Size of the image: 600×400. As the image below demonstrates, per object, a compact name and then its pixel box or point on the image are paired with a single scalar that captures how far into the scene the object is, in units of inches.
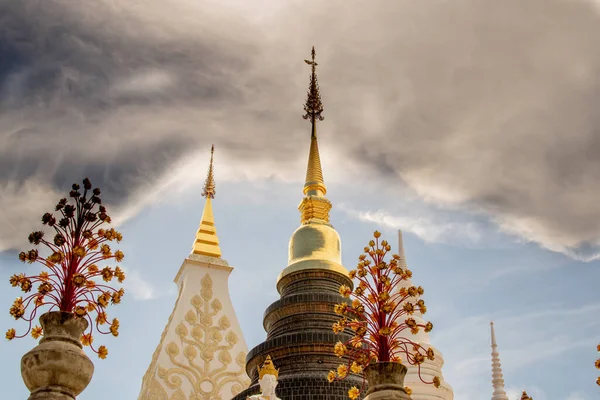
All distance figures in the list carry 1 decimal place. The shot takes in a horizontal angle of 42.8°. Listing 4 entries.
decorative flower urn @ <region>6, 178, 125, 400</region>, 438.9
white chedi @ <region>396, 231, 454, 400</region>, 1352.1
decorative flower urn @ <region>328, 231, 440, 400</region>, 512.1
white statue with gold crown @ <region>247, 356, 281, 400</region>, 679.7
